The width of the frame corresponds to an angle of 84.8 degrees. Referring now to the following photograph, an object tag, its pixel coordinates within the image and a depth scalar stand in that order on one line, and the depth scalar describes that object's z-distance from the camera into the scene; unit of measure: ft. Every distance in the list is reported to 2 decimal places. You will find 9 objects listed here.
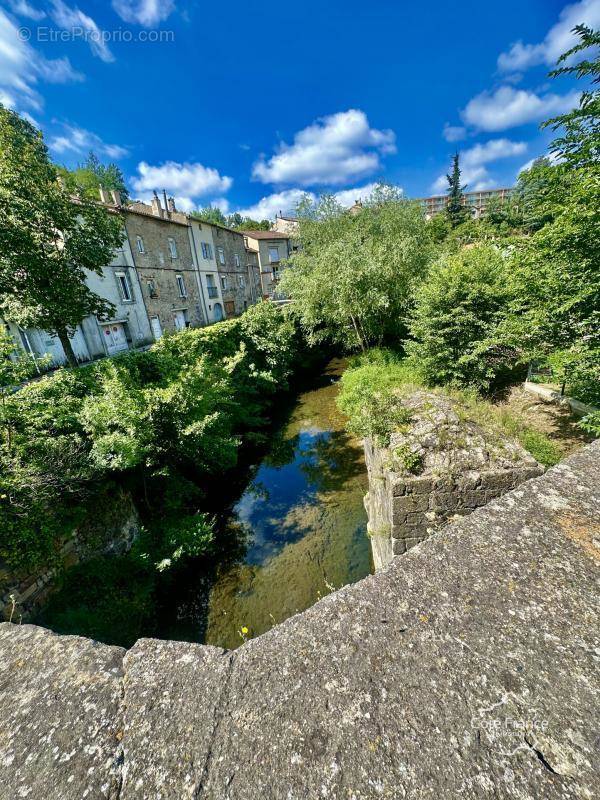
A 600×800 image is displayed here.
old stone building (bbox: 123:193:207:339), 65.04
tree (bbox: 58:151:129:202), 135.54
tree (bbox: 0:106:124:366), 23.94
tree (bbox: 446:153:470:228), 143.23
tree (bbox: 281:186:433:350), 48.65
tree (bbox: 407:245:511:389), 31.27
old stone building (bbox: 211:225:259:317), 93.91
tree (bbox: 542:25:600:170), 13.88
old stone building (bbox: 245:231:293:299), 123.24
